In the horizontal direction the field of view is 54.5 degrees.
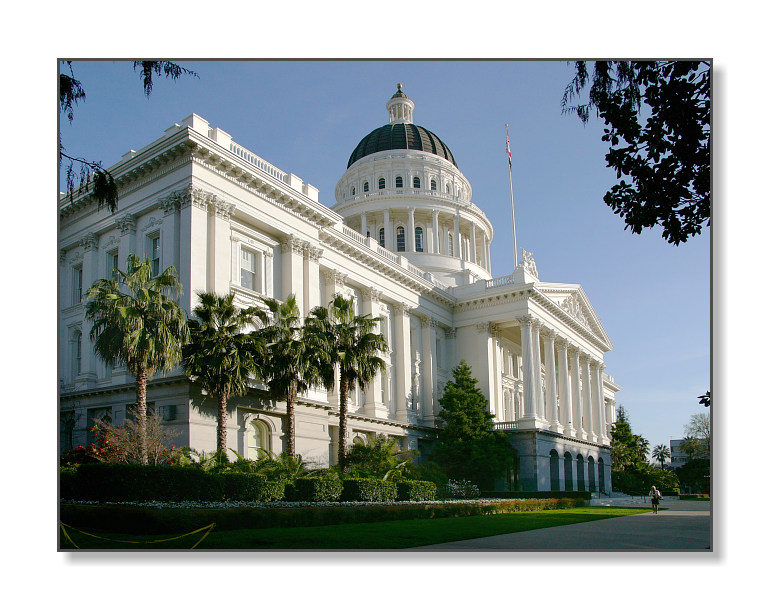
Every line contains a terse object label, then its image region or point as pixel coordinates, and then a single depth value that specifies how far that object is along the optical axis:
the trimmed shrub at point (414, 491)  27.28
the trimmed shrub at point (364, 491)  24.55
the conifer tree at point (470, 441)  39.62
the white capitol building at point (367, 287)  21.20
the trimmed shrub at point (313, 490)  22.36
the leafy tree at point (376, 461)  29.53
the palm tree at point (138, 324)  19.53
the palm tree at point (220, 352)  23.48
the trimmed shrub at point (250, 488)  19.83
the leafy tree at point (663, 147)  13.86
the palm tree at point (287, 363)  26.41
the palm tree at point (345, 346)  28.39
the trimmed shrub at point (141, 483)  15.91
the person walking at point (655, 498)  26.50
